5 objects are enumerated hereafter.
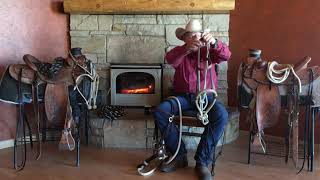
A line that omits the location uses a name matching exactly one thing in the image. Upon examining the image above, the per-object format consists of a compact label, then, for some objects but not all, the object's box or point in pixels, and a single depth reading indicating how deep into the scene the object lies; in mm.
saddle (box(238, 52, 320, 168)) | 2904
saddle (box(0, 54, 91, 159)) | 3121
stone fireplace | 3770
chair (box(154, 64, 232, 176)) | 2979
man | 2840
